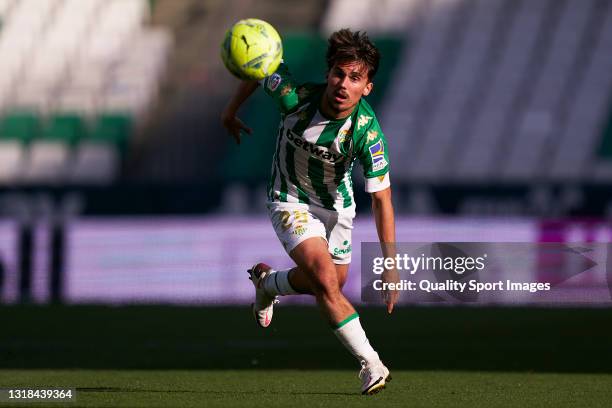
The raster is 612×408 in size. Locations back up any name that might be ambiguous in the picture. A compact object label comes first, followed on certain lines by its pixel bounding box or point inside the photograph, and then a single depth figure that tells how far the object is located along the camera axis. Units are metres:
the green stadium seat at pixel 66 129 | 47.75
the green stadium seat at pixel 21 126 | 47.37
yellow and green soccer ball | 14.30
